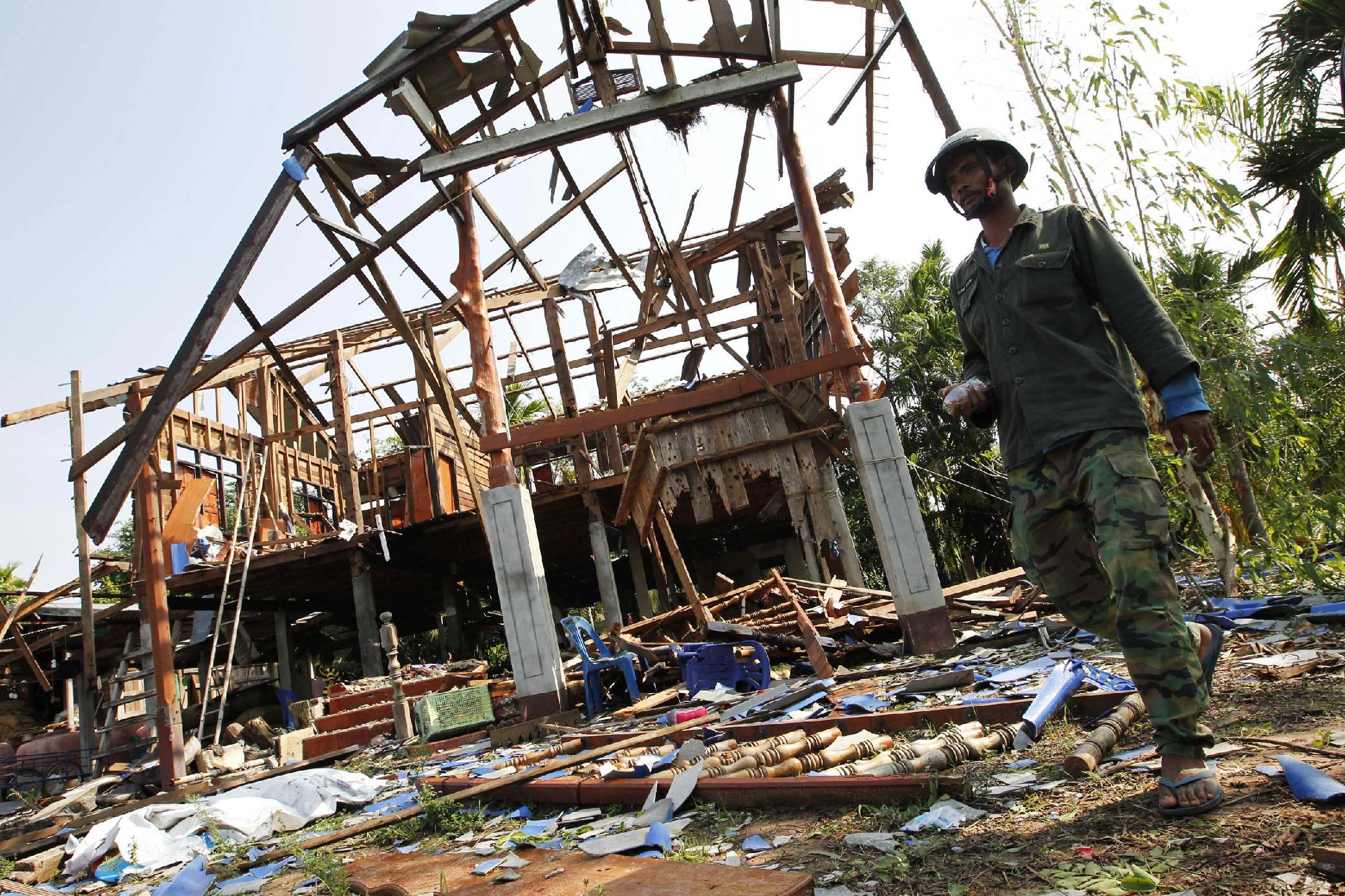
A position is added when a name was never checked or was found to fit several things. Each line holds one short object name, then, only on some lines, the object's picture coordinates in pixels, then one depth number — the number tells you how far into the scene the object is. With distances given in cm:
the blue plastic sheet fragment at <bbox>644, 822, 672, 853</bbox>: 304
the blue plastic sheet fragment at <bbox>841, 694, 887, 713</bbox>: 510
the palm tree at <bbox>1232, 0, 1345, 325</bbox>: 890
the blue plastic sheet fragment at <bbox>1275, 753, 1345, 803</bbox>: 209
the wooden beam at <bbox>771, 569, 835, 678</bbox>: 714
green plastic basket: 873
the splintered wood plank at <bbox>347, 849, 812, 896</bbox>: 221
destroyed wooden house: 830
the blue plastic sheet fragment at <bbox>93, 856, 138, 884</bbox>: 502
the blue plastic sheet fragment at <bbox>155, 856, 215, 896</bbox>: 408
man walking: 255
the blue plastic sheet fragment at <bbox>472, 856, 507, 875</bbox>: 322
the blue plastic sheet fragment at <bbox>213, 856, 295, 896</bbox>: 396
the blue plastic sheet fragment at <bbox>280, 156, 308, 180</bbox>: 820
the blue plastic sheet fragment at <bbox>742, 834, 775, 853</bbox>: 287
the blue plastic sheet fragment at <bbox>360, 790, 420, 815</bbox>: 538
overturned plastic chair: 756
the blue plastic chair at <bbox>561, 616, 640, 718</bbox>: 822
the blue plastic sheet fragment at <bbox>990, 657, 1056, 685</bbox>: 507
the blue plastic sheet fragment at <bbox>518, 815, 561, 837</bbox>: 382
